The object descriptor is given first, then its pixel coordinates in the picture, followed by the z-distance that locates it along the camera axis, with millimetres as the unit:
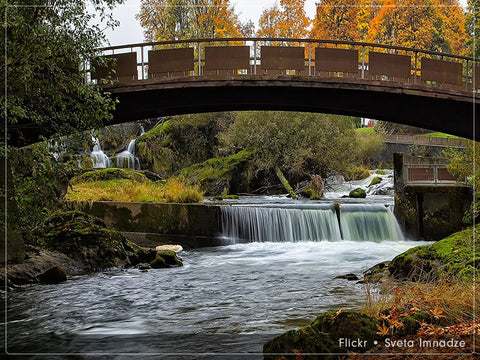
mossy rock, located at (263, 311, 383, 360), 5555
